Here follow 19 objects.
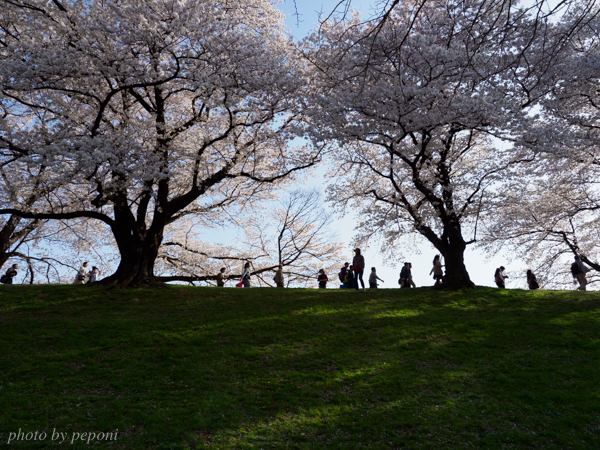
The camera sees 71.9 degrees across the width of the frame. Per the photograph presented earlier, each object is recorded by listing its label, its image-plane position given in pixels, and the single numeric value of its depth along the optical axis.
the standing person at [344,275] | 19.90
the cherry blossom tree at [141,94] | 13.54
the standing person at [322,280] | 20.39
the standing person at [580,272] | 18.89
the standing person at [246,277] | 19.77
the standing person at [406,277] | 20.38
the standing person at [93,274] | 20.52
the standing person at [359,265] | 18.42
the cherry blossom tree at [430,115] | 14.65
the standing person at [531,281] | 20.16
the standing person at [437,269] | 19.61
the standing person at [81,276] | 19.20
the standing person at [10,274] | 19.56
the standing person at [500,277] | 20.28
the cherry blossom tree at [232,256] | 24.86
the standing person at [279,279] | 21.23
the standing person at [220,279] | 21.23
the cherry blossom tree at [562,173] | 15.66
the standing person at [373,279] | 20.02
